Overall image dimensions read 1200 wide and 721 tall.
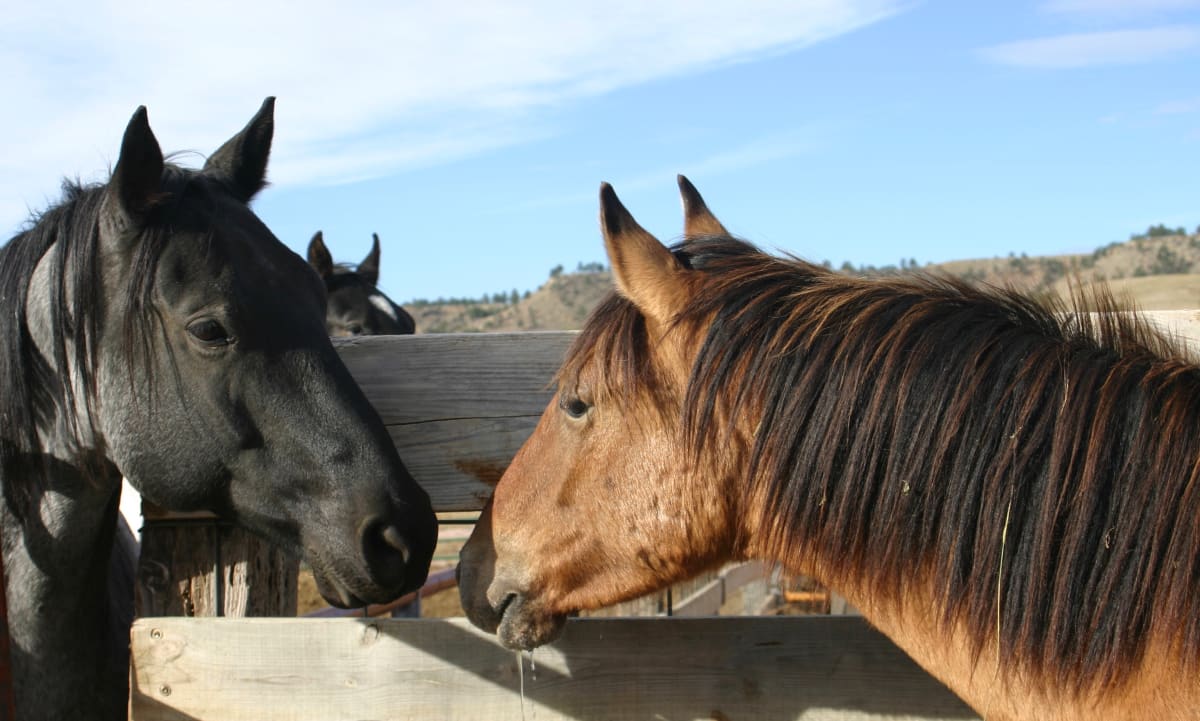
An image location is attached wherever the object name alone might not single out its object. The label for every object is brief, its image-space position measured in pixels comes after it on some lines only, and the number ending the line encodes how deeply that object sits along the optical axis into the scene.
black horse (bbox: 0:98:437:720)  2.60
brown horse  1.83
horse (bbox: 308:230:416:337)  8.10
